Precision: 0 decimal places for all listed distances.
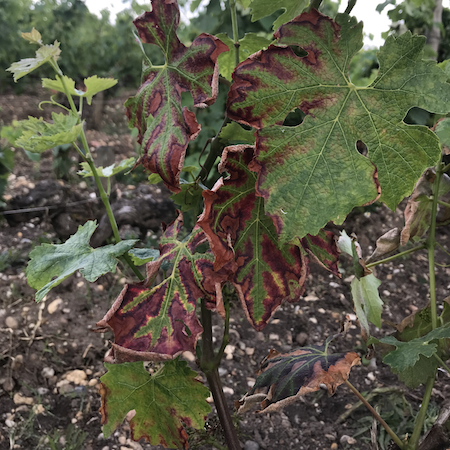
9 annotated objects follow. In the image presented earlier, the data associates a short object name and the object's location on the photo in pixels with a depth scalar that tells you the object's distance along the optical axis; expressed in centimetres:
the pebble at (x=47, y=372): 163
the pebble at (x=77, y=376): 161
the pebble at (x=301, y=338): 186
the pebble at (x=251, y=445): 133
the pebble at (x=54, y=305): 191
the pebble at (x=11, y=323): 180
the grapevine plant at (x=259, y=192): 57
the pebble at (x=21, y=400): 150
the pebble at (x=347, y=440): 135
